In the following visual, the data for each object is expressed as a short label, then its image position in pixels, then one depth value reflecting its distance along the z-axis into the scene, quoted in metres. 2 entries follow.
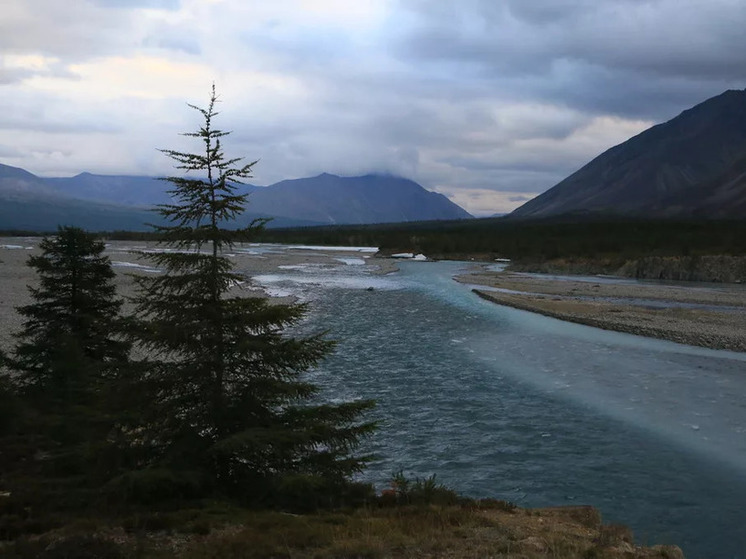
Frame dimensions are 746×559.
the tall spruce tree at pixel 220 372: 10.86
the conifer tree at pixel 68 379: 11.06
